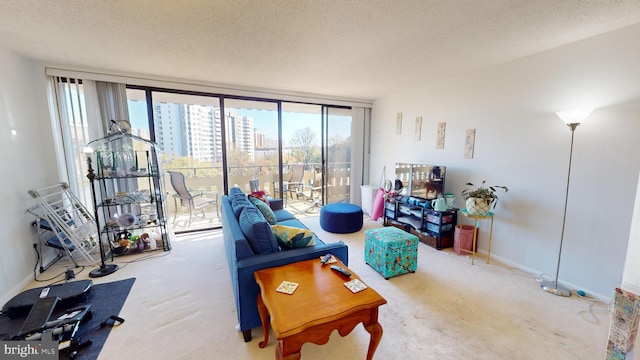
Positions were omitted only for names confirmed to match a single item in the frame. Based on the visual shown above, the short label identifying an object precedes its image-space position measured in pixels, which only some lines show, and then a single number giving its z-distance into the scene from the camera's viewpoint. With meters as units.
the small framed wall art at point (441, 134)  3.62
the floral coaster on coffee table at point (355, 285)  1.46
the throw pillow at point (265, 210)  2.56
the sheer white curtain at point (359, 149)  5.11
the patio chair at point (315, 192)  5.22
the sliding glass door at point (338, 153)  5.09
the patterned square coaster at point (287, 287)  1.44
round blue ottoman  3.85
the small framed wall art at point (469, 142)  3.24
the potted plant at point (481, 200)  2.82
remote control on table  1.62
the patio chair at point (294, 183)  5.03
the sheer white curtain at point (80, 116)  3.08
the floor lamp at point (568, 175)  2.16
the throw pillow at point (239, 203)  2.37
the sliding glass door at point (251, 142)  4.20
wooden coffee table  1.19
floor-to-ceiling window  3.62
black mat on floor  1.74
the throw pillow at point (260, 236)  1.83
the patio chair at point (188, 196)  4.03
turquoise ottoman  2.59
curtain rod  3.03
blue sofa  1.68
